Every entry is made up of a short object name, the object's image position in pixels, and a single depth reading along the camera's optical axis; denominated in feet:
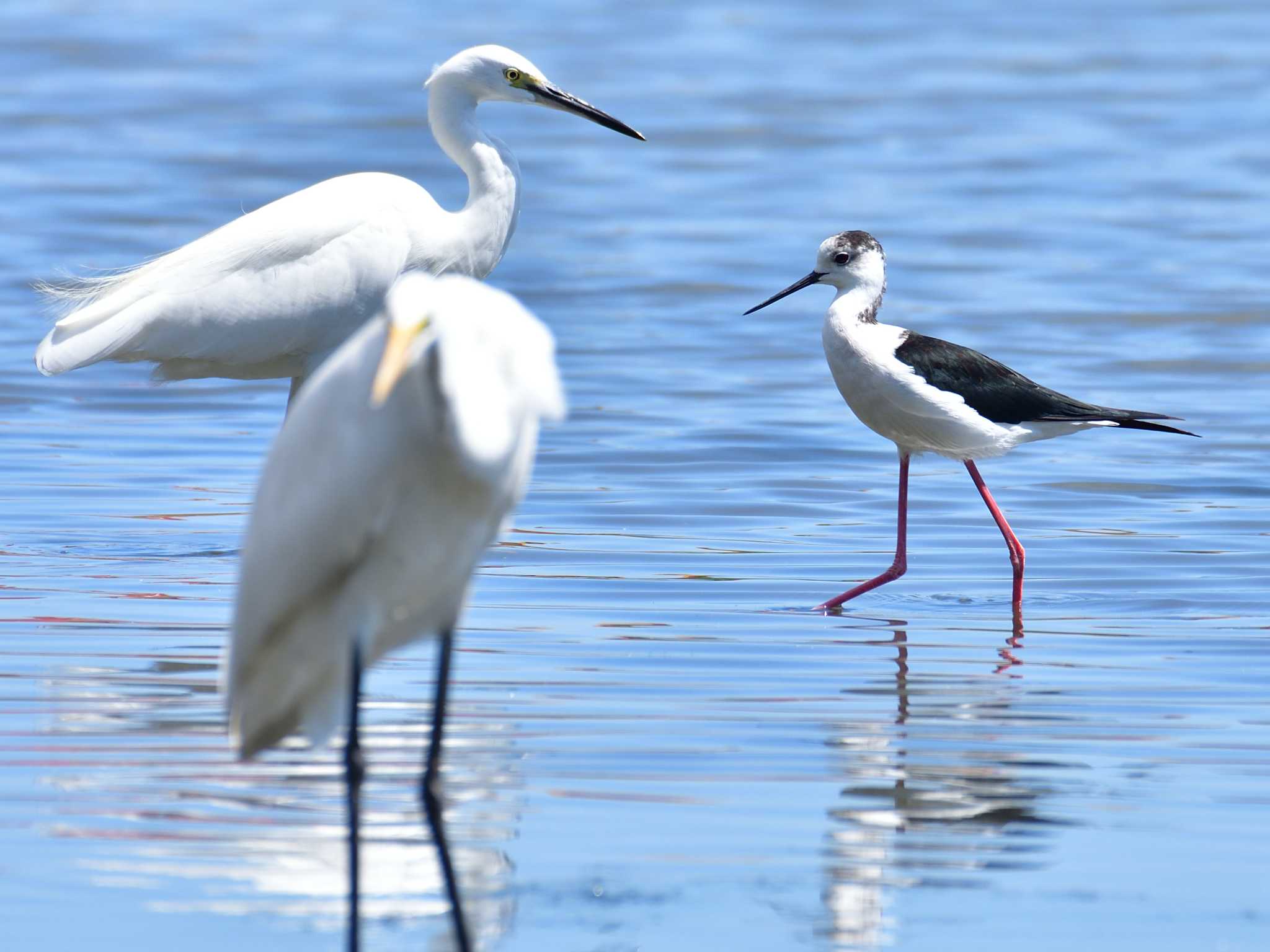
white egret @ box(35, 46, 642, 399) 60.39
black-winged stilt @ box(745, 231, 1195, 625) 54.29
